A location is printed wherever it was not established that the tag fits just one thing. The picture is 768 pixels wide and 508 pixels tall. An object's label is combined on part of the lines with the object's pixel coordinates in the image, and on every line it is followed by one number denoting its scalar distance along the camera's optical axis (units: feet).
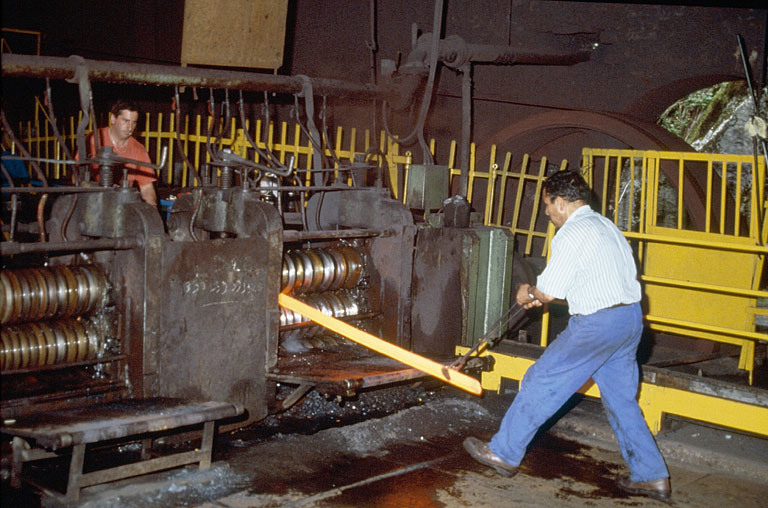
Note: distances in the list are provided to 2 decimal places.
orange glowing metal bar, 18.45
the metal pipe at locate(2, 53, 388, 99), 16.96
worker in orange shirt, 21.67
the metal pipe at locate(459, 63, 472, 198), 24.27
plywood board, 20.90
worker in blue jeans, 15.75
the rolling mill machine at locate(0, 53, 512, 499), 15.52
